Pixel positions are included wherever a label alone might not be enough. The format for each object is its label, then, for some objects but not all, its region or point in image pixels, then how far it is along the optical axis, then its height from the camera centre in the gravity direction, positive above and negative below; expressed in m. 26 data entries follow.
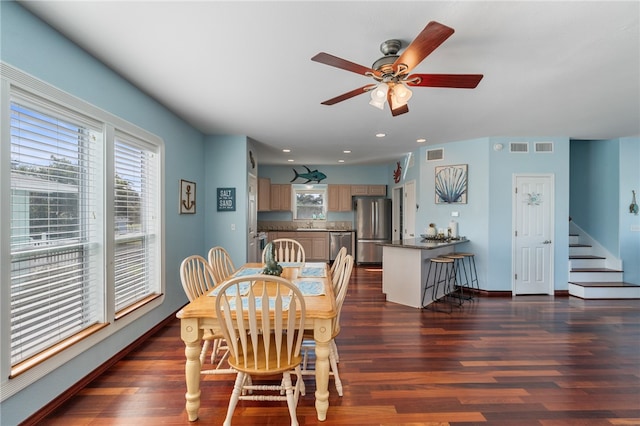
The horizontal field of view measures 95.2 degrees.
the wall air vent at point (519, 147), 4.72 +1.02
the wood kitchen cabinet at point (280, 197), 7.75 +0.37
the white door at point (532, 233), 4.71 -0.38
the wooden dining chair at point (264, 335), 1.61 -0.72
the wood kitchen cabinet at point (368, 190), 7.77 +0.54
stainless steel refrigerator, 7.38 -0.45
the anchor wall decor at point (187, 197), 3.77 +0.19
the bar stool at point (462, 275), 4.86 -1.10
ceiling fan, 1.69 +0.88
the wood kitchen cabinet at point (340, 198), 7.77 +0.33
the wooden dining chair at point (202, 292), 2.18 -0.65
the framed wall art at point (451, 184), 4.93 +0.45
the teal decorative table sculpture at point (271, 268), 2.38 -0.47
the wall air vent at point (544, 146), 4.71 +1.02
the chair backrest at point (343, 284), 2.08 -0.55
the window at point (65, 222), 1.68 -0.08
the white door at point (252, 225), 4.78 -0.25
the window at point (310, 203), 8.01 +0.21
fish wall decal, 7.86 +0.96
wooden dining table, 1.76 -0.76
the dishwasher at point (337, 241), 7.53 -0.79
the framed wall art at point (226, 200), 4.51 +0.17
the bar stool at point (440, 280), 4.16 -1.07
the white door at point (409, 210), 5.92 +0.01
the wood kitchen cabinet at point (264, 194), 7.39 +0.42
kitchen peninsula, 4.04 -0.83
